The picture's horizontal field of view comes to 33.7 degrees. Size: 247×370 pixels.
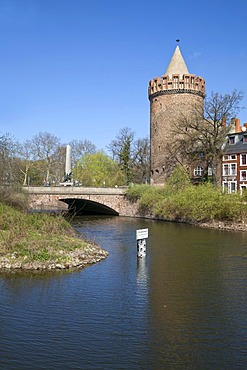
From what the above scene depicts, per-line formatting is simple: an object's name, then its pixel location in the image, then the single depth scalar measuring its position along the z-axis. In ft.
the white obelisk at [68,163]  149.59
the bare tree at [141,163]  200.54
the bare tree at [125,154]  192.54
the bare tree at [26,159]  177.88
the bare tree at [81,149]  224.53
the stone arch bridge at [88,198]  132.77
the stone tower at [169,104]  154.20
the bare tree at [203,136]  134.00
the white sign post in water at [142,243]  58.49
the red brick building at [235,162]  147.02
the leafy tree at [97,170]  188.85
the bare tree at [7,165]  84.38
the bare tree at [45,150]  192.34
